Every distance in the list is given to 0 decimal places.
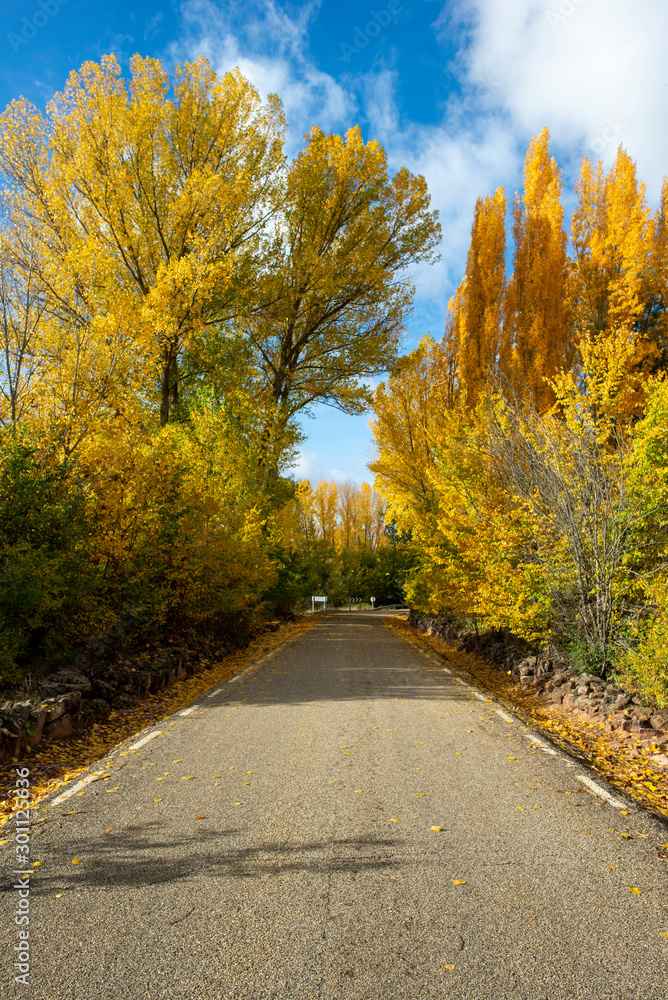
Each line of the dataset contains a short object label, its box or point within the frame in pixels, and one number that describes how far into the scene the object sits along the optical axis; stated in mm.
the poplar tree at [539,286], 23531
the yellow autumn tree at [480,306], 23438
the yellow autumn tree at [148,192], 12766
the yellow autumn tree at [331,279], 17656
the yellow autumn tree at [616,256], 24141
